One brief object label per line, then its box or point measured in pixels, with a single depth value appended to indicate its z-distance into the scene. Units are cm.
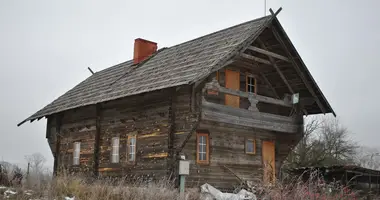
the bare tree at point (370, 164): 5162
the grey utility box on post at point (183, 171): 1423
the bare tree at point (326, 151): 3002
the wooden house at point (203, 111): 1473
